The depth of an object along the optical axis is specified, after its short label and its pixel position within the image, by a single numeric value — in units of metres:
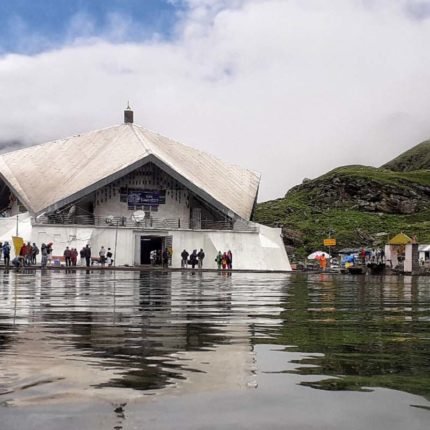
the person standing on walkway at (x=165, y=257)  40.17
